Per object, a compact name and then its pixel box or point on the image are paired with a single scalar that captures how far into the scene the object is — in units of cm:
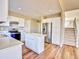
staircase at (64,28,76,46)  468
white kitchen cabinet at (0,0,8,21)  107
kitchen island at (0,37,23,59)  121
